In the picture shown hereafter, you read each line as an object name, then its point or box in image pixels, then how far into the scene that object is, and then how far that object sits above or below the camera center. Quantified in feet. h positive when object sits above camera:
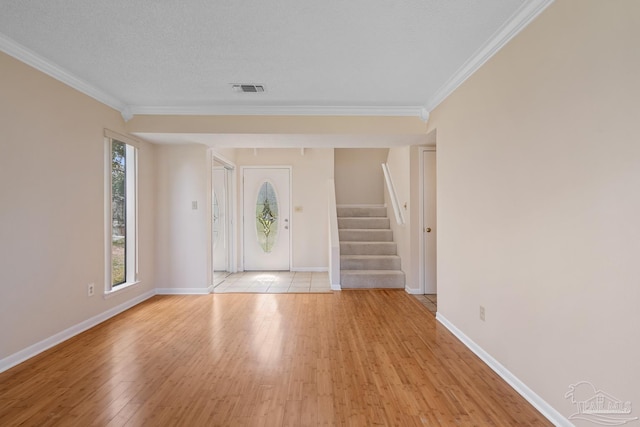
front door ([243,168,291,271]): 21.47 -0.26
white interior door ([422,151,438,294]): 15.51 -0.22
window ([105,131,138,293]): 12.09 +0.06
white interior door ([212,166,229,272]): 20.76 -0.37
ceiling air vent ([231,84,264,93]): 10.66 +4.17
